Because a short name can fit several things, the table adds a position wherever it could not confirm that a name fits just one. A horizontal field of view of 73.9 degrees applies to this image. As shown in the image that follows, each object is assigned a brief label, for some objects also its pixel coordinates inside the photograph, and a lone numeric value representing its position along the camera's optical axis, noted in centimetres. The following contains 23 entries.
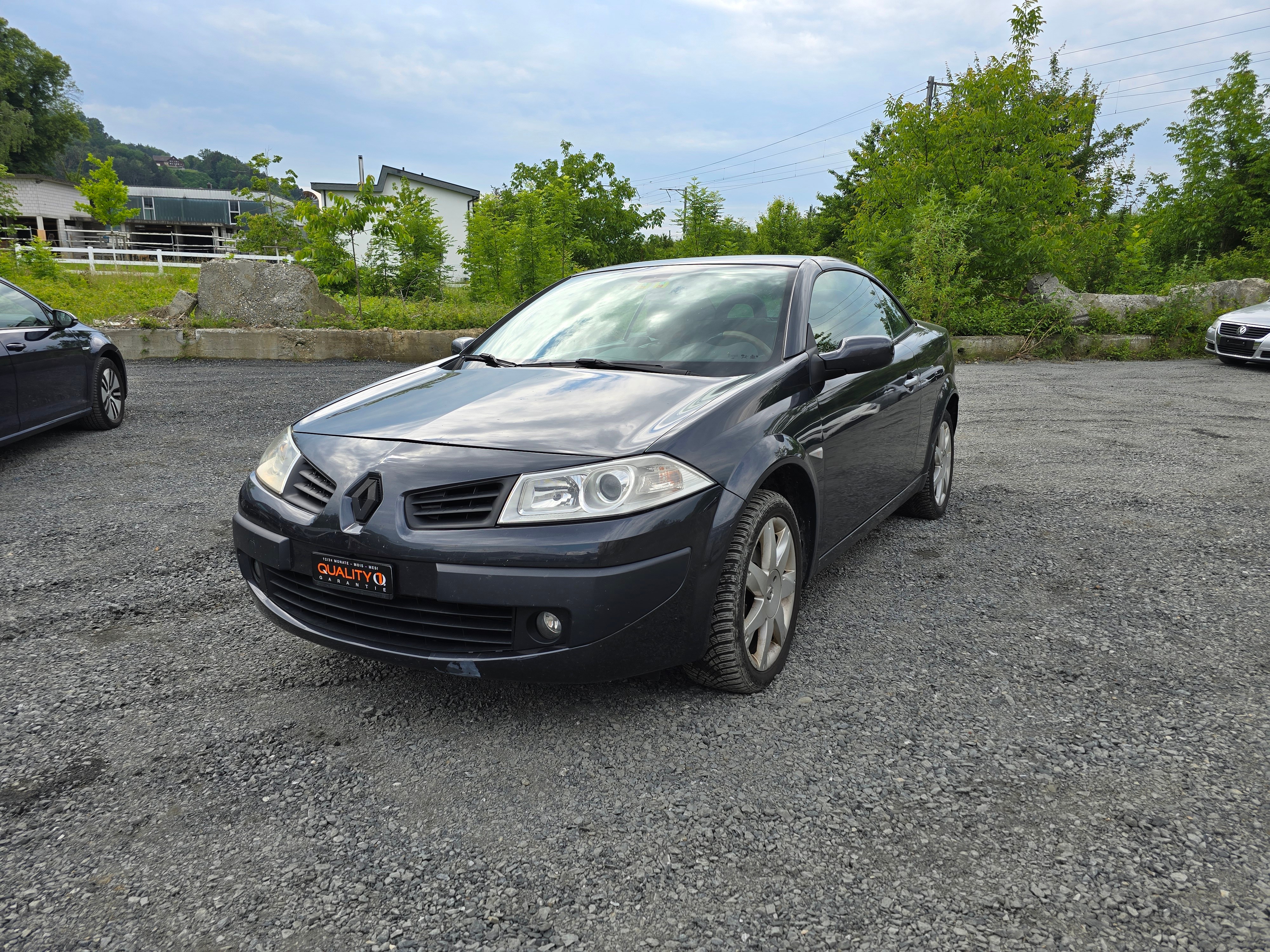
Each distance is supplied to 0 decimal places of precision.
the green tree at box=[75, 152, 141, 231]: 3697
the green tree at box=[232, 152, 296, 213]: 1638
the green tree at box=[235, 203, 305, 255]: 2341
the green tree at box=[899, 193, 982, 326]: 1411
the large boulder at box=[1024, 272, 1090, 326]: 1481
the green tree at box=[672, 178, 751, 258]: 2567
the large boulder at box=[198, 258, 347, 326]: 1320
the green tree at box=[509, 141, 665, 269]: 3978
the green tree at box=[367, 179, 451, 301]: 1393
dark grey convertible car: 234
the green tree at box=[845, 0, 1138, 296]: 1441
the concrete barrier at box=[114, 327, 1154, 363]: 1234
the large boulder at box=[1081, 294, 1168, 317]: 1556
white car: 1312
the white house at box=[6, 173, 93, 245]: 5478
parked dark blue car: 598
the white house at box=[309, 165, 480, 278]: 4791
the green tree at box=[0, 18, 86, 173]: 5928
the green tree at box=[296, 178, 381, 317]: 1336
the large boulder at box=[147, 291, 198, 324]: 1312
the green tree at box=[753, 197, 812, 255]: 3728
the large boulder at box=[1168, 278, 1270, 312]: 1623
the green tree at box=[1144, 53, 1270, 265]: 1948
